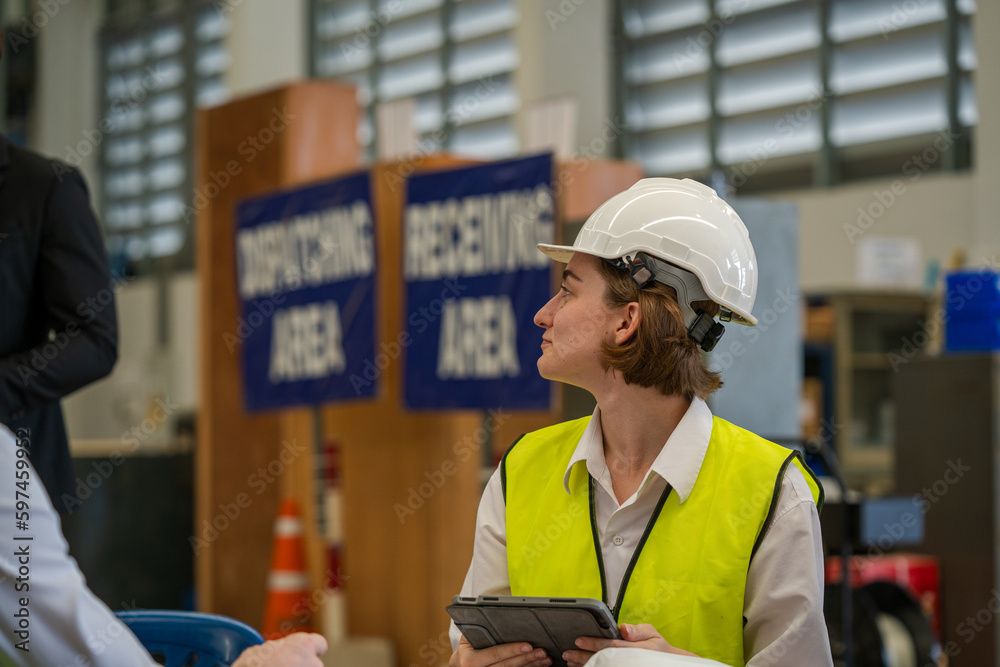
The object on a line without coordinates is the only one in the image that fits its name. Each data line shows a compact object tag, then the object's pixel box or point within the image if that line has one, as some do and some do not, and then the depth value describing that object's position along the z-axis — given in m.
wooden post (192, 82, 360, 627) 6.45
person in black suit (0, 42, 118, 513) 2.21
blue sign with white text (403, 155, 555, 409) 4.80
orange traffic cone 5.93
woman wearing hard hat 1.76
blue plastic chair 2.01
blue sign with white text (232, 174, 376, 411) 5.52
